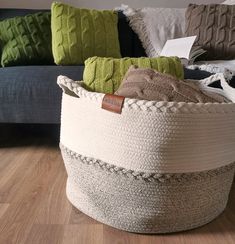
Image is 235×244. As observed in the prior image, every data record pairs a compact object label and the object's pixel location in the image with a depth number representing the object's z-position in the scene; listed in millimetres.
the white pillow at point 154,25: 1939
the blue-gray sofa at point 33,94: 1463
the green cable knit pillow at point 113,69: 1155
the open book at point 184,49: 1667
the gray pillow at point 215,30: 1829
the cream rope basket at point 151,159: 877
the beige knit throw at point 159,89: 960
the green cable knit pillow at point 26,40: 1806
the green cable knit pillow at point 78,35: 1708
